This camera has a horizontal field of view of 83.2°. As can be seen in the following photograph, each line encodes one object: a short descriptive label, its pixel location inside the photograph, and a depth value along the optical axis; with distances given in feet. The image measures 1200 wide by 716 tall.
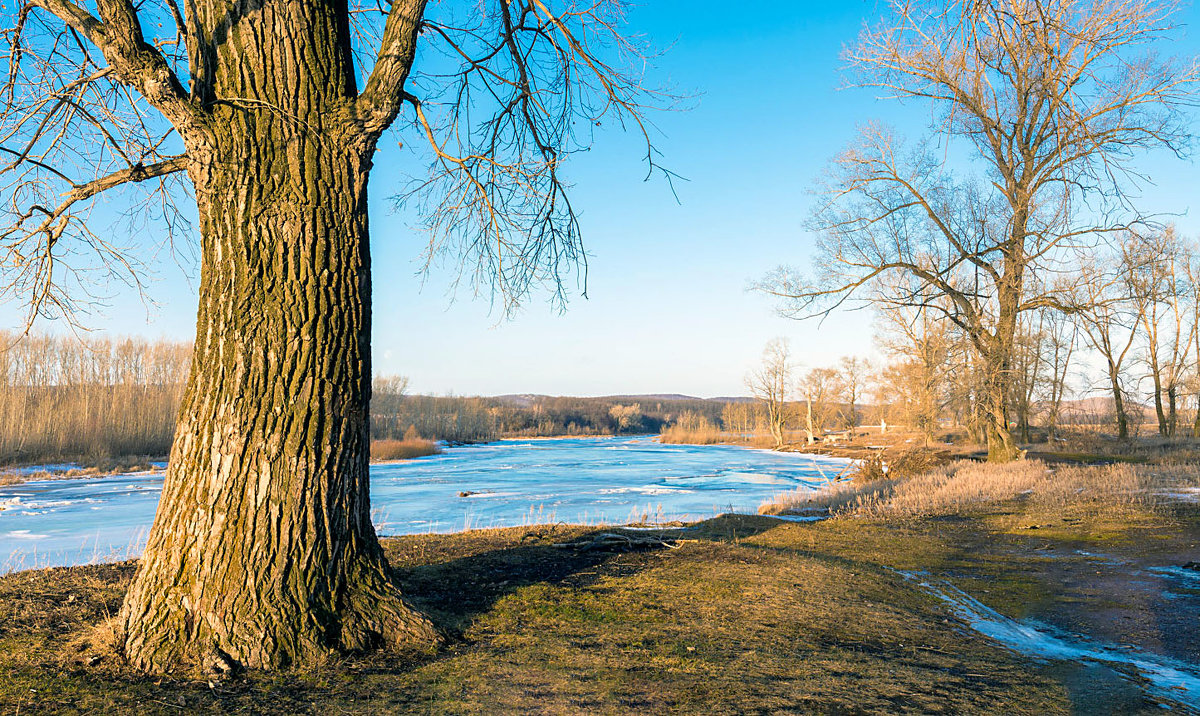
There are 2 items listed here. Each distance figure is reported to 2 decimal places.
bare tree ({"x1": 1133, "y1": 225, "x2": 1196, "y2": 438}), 116.06
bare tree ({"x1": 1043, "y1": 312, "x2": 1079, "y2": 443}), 119.14
